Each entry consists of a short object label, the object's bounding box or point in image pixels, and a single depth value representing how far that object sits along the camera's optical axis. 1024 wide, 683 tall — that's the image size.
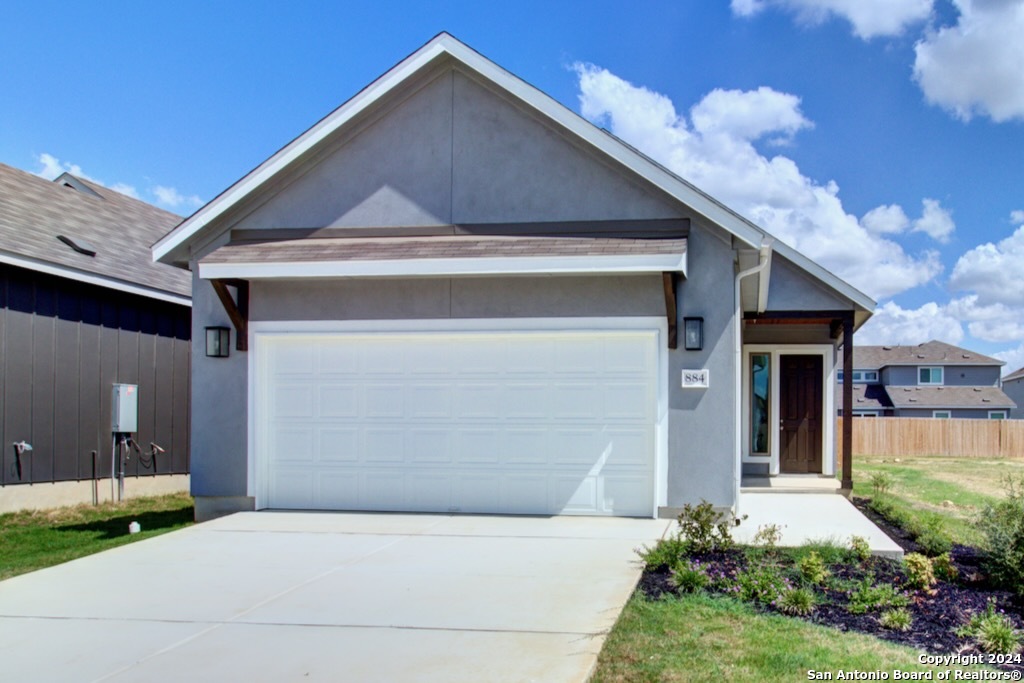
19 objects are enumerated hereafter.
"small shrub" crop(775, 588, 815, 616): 6.41
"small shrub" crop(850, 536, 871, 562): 8.10
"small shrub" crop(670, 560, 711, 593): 7.04
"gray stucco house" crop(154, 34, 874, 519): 10.39
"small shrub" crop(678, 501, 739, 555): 8.15
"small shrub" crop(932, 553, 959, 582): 7.41
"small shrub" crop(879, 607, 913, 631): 5.98
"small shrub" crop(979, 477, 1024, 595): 7.03
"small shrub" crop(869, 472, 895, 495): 15.29
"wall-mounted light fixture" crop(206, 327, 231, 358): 11.37
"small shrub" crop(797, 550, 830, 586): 7.05
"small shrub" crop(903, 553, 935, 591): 6.89
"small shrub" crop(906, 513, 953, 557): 8.49
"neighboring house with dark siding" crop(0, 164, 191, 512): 13.09
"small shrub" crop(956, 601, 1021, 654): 5.46
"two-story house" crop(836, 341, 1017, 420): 46.00
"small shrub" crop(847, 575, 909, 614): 6.34
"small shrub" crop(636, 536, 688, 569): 7.74
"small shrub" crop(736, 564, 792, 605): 6.68
